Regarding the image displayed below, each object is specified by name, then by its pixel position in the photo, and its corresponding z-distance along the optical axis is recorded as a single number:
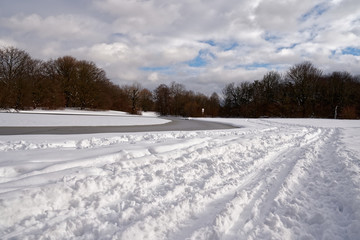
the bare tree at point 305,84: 55.78
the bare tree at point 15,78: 38.27
